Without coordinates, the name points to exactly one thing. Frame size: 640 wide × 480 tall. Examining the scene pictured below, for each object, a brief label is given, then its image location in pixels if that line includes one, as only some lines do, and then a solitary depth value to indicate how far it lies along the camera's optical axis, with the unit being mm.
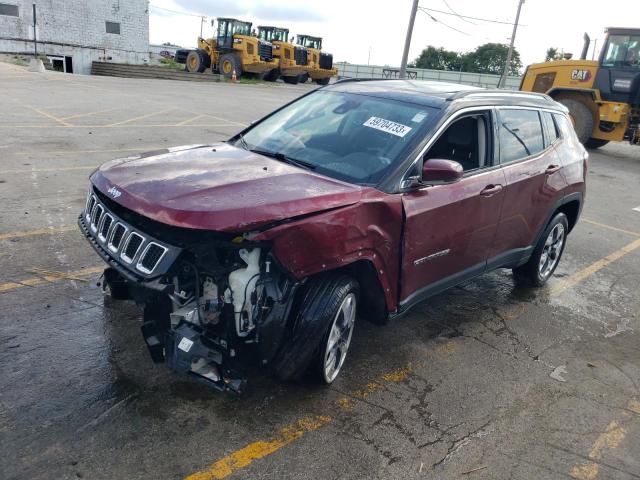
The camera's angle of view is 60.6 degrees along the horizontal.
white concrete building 37062
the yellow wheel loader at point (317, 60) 35219
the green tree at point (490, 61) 82375
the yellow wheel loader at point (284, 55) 33281
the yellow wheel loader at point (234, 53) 30031
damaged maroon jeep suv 2738
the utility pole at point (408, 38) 30828
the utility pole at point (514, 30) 40309
